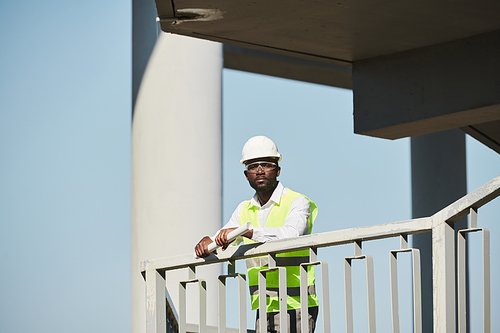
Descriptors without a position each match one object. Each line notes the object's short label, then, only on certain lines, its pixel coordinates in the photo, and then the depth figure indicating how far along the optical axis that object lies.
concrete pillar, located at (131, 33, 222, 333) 16.25
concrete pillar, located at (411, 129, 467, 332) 22.28
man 8.22
